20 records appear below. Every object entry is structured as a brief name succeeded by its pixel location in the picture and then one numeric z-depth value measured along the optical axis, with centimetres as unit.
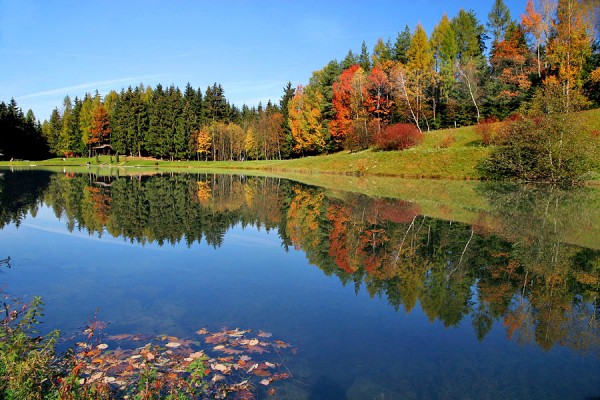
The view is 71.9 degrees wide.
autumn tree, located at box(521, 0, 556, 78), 4600
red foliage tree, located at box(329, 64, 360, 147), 6203
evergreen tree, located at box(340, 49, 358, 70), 7172
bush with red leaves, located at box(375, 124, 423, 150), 4831
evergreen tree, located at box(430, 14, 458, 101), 5972
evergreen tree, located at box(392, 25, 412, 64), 6594
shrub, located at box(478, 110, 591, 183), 3028
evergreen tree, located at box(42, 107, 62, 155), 10019
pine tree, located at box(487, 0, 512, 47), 6725
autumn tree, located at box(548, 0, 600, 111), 4275
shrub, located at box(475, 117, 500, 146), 4031
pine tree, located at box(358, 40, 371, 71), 7386
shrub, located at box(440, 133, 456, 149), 4638
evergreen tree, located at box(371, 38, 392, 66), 6900
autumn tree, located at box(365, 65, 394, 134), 5775
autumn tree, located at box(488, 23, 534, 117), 5059
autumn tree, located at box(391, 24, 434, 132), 5506
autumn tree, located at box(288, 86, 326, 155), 6778
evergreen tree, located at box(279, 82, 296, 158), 7793
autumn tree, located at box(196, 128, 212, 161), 8338
